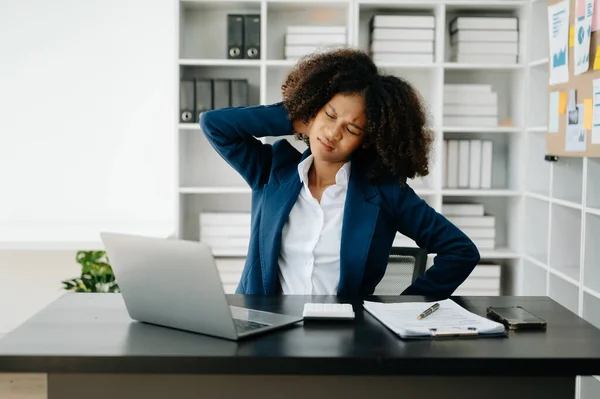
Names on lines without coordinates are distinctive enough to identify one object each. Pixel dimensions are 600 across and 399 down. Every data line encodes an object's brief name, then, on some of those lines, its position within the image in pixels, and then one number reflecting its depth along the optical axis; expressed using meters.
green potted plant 3.64
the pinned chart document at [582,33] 2.99
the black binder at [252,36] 3.90
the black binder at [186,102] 3.93
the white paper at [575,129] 3.11
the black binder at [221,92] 3.92
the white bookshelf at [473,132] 3.59
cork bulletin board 2.97
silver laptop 1.47
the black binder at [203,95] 3.92
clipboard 1.55
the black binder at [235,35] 3.90
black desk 1.39
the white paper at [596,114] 2.92
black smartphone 1.64
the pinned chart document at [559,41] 3.26
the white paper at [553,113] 3.40
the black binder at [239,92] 3.93
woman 2.12
